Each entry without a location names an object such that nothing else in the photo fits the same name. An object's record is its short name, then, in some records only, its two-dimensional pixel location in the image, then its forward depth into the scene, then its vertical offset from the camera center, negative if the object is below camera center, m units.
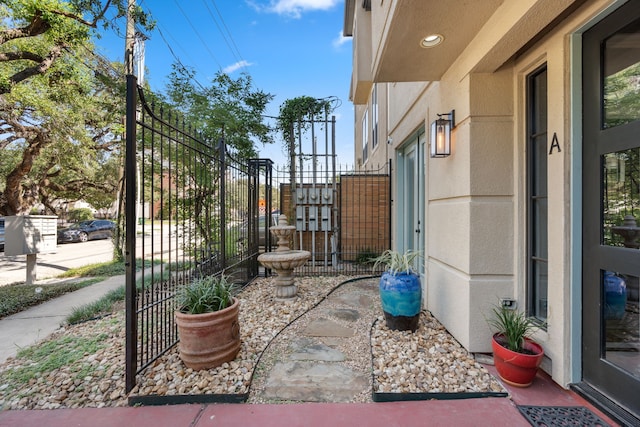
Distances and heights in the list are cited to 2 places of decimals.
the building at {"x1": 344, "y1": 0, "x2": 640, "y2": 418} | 1.76 +0.37
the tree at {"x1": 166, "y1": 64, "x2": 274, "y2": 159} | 5.99 +2.54
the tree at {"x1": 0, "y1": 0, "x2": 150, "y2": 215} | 5.16 +3.03
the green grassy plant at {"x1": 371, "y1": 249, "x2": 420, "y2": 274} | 2.96 -0.56
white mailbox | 5.21 -0.42
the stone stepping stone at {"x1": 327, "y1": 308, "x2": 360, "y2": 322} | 3.46 -1.31
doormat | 1.73 -1.32
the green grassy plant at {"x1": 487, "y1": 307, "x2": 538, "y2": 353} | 2.12 -0.92
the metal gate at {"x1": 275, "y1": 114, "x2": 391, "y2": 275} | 6.46 +0.11
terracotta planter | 2.26 -1.05
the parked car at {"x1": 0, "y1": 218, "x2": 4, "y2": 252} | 10.73 -0.79
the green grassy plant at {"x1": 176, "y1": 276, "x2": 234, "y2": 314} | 2.40 -0.75
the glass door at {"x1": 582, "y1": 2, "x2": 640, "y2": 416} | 1.70 +0.04
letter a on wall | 2.05 +0.52
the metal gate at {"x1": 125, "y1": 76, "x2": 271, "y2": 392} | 2.03 -0.01
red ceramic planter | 2.02 -1.13
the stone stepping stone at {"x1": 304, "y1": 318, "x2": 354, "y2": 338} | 3.02 -1.33
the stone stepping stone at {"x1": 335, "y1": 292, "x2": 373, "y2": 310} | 3.87 -1.29
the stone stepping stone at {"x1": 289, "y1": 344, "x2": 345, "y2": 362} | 2.55 -1.34
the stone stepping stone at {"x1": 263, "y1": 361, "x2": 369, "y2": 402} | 2.06 -1.36
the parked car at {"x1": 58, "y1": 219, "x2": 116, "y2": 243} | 14.42 -1.00
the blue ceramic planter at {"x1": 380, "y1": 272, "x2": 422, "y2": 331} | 2.86 -0.90
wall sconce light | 2.85 +0.82
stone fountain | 4.09 -0.78
